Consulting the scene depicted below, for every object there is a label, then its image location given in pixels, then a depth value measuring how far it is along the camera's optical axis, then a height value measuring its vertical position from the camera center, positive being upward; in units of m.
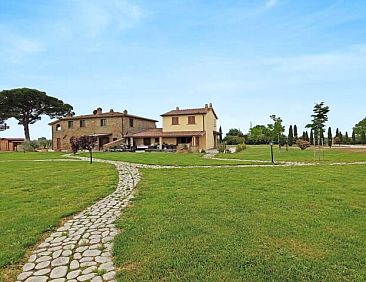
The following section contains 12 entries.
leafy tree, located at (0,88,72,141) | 41.04 +6.33
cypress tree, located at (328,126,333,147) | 46.20 +0.71
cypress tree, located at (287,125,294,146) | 50.67 +0.75
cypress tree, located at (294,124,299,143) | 53.42 +1.23
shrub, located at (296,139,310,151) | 30.83 -0.34
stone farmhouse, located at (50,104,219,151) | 35.84 +2.20
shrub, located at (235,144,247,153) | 30.75 -0.57
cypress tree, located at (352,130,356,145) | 54.42 +0.38
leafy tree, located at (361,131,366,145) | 51.53 +0.04
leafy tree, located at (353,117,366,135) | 48.61 +2.16
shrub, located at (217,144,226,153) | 29.50 -0.50
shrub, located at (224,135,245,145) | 50.38 +0.63
